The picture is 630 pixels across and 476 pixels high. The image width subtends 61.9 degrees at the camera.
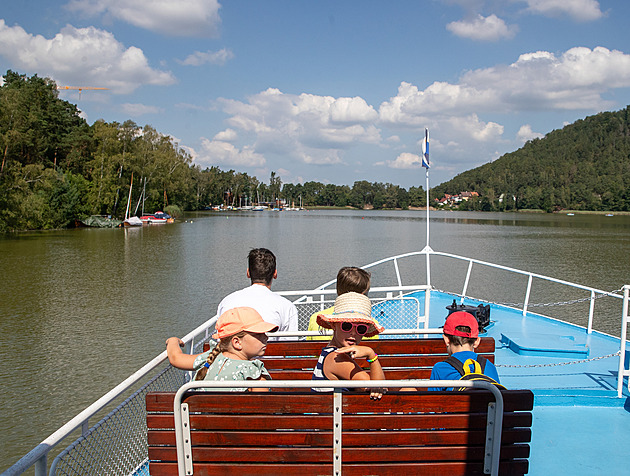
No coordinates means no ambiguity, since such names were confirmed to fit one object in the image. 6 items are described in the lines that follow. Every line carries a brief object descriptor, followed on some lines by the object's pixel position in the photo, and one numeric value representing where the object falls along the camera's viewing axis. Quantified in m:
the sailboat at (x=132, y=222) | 63.00
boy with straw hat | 2.97
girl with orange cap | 2.92
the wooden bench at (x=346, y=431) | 2.71
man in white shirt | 4.40
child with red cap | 3.12
